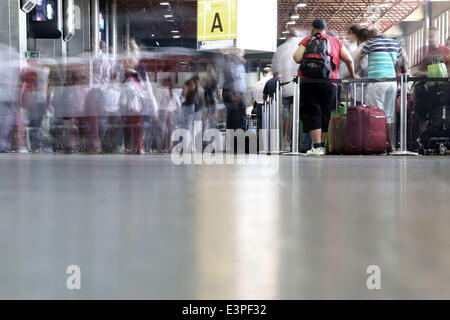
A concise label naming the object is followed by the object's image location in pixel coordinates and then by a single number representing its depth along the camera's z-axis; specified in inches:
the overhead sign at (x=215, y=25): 524.7
